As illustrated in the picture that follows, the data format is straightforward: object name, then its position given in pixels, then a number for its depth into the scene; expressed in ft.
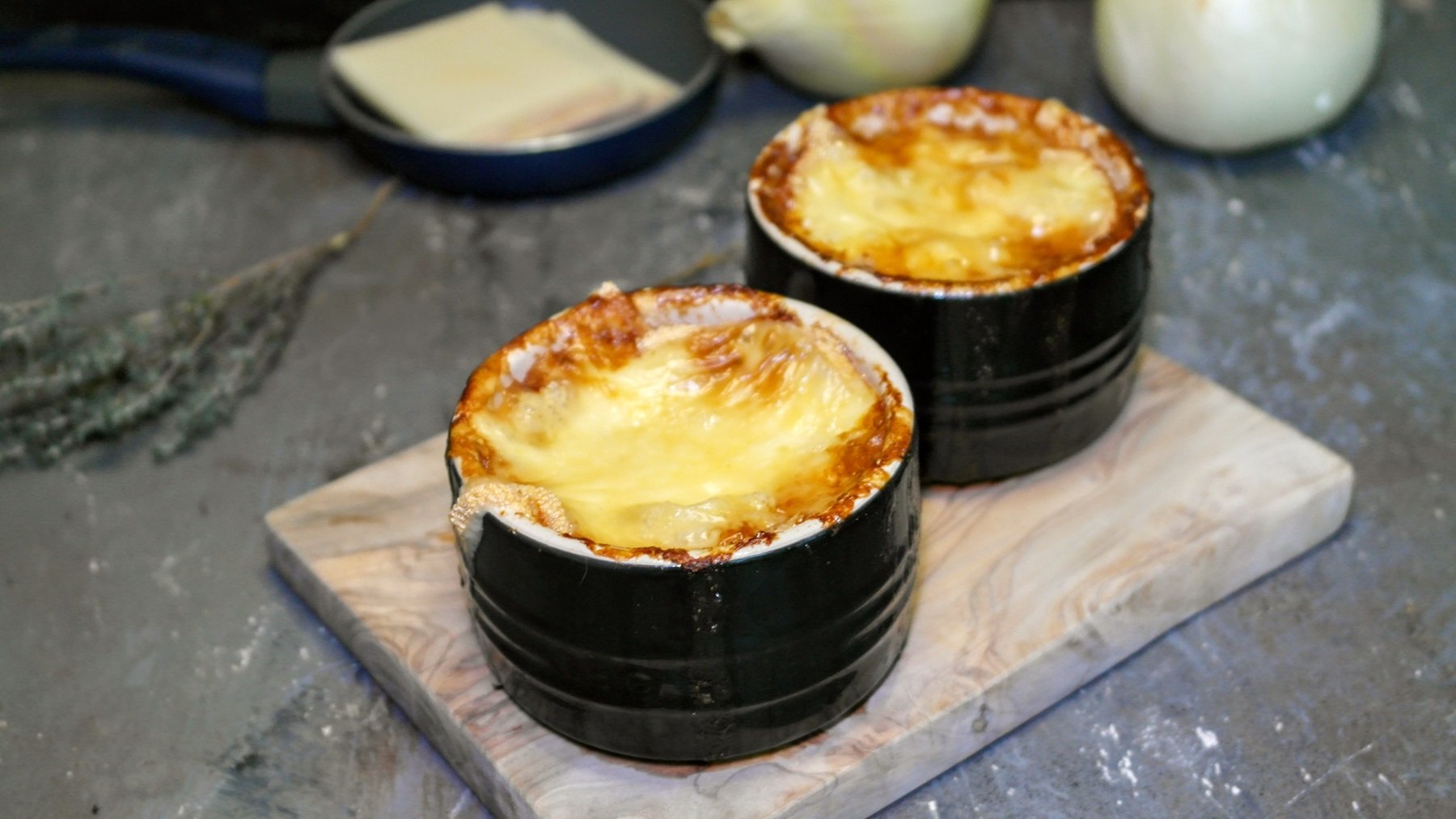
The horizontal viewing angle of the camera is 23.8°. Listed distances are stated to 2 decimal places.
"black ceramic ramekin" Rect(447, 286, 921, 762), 2.99
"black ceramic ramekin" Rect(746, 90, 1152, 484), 3.22
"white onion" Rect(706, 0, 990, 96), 3.87
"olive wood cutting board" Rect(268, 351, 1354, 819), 3.10
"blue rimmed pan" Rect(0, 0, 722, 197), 3.82
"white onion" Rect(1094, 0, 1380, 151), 3.76
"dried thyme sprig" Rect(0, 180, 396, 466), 3.52
